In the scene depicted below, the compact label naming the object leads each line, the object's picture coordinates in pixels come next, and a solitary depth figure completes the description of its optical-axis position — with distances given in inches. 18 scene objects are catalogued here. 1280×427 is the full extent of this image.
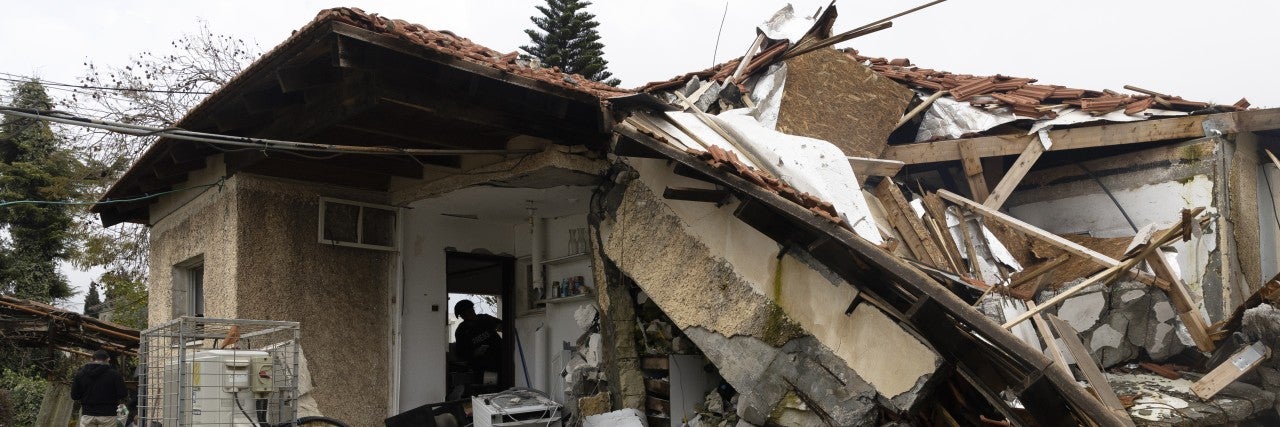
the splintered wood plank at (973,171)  366.0
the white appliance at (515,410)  317.4
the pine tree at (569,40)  1007.0
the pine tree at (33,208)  816.9
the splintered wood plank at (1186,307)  297.3
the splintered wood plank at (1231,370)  276.1
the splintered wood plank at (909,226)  303.4
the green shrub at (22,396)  655.8
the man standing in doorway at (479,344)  396.2
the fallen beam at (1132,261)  233.5
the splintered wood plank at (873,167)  324.5
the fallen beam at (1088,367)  258.8
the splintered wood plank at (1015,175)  354.9
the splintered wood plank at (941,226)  308.9
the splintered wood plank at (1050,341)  255.6
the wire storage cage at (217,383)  225.5
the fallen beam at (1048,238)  289.0
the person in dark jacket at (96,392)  346.9
